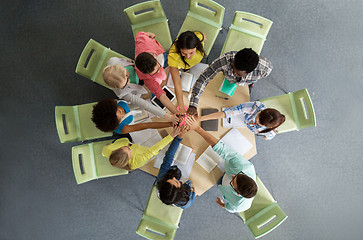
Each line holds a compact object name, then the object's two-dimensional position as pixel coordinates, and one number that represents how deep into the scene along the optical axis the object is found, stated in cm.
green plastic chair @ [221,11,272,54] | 245
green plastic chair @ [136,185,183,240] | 228
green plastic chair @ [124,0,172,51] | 243
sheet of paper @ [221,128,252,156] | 228
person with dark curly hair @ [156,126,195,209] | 184
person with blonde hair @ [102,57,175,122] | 196
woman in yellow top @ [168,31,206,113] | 192
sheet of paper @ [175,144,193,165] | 224
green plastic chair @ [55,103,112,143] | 234
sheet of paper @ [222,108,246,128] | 228
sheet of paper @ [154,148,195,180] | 225
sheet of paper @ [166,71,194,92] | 230
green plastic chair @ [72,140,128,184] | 234
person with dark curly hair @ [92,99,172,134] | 187
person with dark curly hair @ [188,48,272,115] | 198
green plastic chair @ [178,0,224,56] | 242
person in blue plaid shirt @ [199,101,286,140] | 192
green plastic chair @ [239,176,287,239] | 217
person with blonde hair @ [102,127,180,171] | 197
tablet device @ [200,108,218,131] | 229
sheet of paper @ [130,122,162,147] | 229
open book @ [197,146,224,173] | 226
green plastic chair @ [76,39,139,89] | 229
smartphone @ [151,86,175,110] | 229
